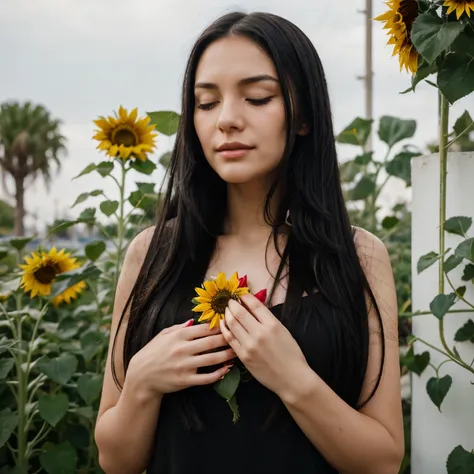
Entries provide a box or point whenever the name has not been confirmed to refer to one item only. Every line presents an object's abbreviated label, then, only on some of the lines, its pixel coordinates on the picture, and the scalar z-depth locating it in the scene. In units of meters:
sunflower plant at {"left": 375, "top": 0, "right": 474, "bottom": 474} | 1.07
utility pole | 4.05
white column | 1.30
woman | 0.99
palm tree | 19.98
